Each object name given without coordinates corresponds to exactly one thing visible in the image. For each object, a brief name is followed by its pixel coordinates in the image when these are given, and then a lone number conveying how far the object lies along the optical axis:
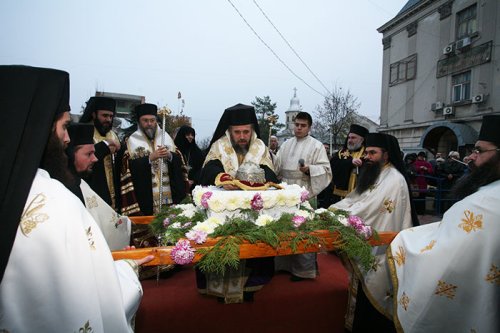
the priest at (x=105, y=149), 4.49
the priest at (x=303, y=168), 4.73
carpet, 3.52
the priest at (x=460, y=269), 2.12
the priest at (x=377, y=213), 3.08
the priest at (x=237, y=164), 3.96
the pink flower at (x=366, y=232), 2.83
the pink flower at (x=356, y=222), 2.89
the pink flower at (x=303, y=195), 3.25
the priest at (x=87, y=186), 3.01
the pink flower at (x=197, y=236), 2.47
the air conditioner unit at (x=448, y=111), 19.39
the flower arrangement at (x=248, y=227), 2.40
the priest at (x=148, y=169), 4.71
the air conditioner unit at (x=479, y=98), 17.54
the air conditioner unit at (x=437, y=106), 20.36
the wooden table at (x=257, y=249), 2.32
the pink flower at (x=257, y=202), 2.95
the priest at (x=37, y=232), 1.29
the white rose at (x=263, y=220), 2.80
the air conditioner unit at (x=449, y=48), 19.47
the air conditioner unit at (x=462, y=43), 18.36
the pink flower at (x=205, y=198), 2.93
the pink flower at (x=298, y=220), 2.87
